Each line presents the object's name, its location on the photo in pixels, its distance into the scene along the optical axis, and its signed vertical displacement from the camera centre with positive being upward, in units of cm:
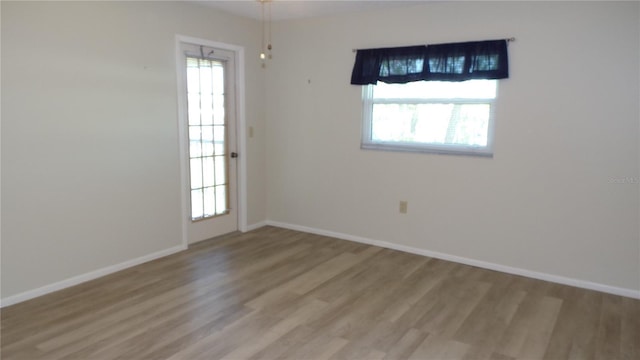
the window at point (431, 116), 397 +8
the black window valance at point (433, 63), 377 +56
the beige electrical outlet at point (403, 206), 446 -81
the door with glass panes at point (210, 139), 441 -19
